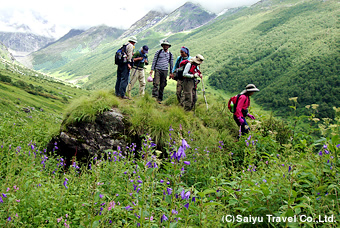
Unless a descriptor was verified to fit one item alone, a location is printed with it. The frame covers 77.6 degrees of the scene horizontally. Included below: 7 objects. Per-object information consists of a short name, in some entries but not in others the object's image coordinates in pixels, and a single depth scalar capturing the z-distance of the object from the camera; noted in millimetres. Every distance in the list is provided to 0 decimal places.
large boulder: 7891
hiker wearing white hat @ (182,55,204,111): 8608
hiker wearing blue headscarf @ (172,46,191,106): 9297
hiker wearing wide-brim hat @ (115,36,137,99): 9344
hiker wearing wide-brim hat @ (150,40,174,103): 10016
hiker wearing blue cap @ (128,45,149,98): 9922
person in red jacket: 7586
